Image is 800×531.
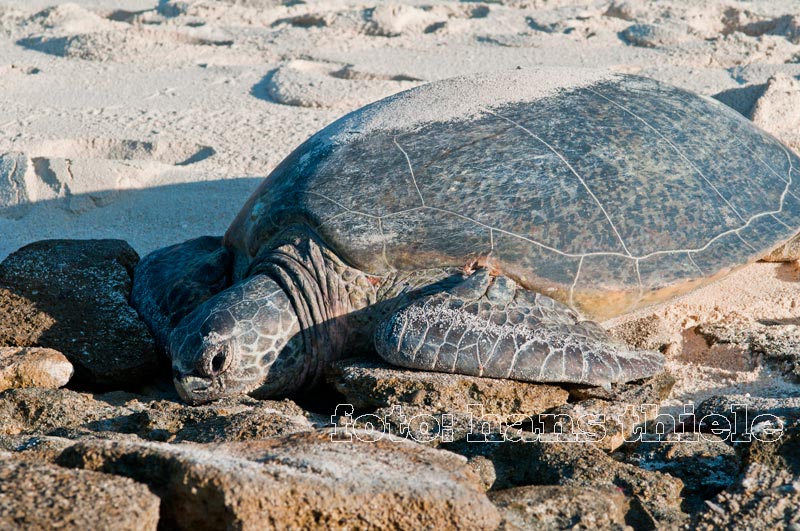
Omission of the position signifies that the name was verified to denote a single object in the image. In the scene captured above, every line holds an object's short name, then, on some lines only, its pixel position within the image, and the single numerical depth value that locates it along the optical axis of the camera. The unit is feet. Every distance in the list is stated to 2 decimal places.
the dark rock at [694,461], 15.07
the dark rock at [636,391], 18.28
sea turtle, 19.08
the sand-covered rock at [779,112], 30.23
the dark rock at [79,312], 20.76
